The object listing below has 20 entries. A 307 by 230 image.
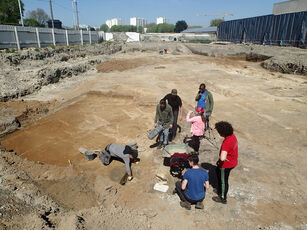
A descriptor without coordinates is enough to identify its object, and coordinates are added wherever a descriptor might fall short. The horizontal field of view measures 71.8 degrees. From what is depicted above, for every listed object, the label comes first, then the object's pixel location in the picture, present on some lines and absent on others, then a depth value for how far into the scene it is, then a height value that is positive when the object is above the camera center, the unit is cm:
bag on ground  517 -269
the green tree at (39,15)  6988 +1011
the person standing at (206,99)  673 -157
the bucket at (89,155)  633 -307
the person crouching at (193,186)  373 -242
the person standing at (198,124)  583 -202
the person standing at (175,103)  652 -164
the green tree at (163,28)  10425 +921
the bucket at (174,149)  551 -253
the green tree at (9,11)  3681 +628
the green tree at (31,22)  4718 +535
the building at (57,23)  3894 +417
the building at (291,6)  2877 +581
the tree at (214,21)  10545 +1281
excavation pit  714 -324
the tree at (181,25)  9725 +1004
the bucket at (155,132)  611 -232
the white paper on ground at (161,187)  489 -311
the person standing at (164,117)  596 -191
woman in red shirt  381 -179
